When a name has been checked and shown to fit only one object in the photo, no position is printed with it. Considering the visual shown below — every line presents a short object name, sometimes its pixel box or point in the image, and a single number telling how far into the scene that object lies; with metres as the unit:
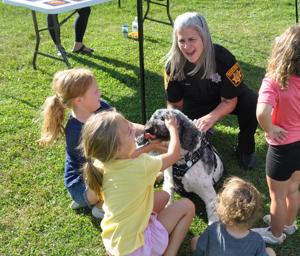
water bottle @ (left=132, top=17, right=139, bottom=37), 7.91
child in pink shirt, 2.77
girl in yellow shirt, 2.69
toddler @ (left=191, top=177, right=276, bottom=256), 2.67
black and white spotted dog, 3.41
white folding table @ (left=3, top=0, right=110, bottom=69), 5.61
